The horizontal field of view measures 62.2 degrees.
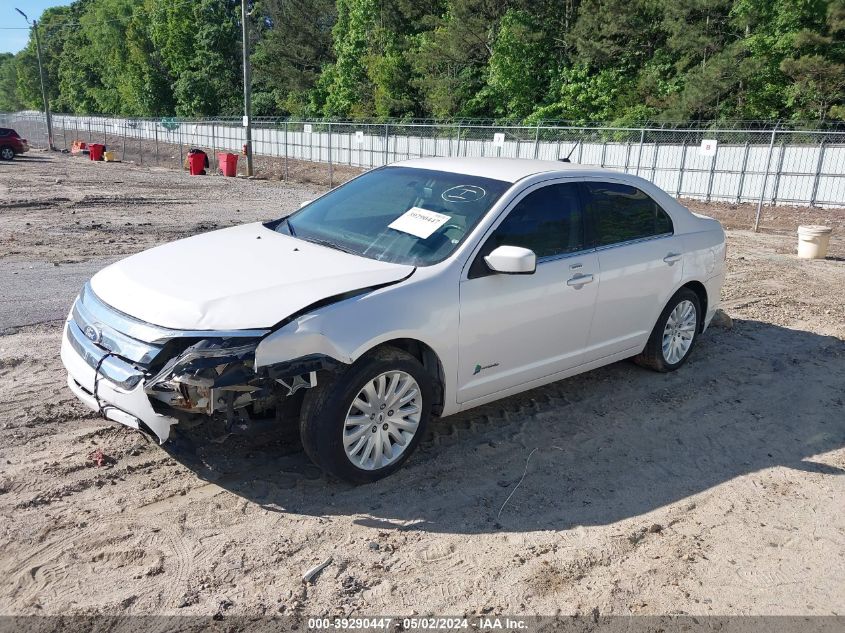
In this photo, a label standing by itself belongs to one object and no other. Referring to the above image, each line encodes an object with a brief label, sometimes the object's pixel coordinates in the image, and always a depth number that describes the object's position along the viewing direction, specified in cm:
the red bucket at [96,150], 3603
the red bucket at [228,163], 2919
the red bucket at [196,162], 2944
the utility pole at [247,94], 2772
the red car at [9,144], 3231
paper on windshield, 445
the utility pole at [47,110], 4404
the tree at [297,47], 6306
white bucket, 1238
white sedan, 352
